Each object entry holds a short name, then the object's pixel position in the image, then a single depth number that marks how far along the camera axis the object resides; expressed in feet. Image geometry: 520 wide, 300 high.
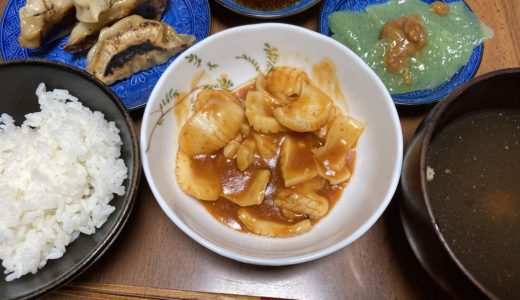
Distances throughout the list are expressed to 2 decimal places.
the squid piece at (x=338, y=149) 0.68
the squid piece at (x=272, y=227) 0.63
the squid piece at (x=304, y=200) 0.63
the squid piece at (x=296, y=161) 0.65
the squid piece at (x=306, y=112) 0.66
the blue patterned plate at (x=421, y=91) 0.75
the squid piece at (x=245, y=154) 0.67
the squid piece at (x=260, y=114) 0.68
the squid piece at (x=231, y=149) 0.68
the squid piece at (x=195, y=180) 0.65
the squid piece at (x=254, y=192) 0.64
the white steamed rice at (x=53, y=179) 0.60
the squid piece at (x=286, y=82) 0.71
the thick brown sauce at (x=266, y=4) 0.83
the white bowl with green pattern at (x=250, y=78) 0.59
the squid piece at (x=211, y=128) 0.66
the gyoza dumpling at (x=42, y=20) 0.79
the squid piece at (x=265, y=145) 0.68
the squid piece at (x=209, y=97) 0.70
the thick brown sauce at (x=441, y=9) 0.83
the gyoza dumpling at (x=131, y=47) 0.78
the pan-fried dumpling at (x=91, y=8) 0.79
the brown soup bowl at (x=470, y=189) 0.53
